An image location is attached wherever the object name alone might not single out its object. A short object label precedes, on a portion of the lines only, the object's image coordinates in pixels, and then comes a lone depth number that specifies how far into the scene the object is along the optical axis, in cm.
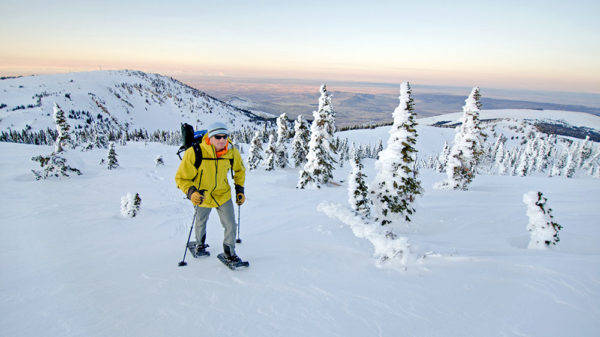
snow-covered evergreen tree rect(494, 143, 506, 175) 9021
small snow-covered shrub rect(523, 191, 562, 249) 742
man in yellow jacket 485
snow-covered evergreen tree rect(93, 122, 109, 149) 7677
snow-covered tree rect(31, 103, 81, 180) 1847
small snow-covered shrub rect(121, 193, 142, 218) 1102
